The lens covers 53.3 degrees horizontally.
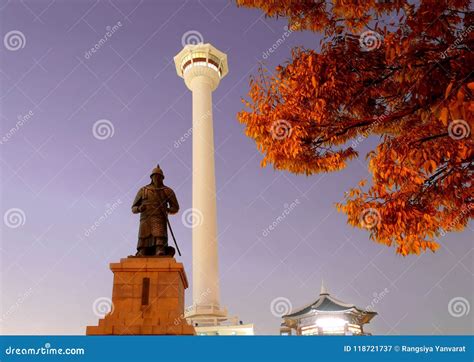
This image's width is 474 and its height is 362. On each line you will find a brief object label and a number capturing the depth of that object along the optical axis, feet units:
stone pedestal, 32.35
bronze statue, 38.65
